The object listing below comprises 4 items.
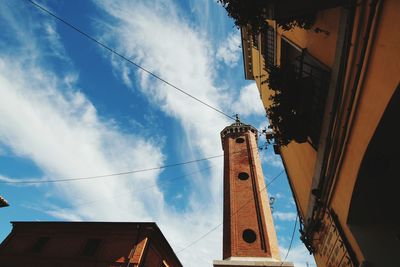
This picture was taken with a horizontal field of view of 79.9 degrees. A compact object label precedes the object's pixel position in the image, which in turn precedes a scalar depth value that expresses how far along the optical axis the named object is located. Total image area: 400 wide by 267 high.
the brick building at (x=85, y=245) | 14.51
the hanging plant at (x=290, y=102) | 4.83
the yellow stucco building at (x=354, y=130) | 2.86
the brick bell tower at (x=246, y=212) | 13.14
